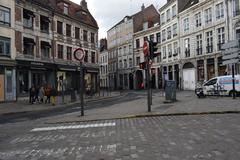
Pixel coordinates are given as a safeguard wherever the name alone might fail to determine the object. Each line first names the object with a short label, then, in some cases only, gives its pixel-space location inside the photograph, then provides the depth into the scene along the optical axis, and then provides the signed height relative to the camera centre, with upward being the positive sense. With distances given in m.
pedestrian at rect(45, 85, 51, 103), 24.33 -0.70
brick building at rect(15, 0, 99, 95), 28.31 +5.12
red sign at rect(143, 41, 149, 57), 12.95 +1.65
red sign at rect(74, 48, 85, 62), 12.44 +1.35
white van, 20.96 -0.31
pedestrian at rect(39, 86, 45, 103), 24.54 -0.87
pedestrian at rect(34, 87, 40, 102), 24.80 -0.84
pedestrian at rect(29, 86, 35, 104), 24.03 -0.93
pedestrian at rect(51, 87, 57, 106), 22.39 -0.82
